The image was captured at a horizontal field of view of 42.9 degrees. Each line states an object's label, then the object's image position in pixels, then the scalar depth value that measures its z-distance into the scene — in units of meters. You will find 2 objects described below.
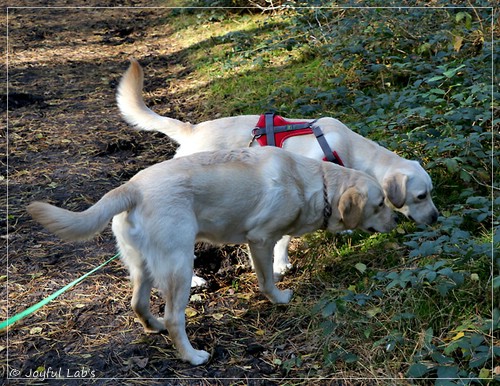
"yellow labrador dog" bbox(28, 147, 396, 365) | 3.77
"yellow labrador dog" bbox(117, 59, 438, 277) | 5.00
